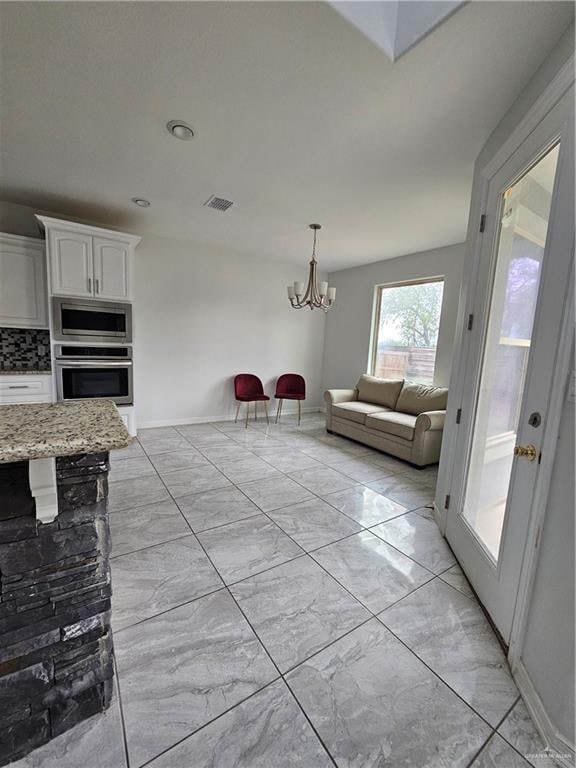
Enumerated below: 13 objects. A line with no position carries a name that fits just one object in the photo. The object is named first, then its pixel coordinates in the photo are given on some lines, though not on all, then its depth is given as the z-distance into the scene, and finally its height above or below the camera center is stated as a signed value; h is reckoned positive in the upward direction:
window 4.34 +0.27
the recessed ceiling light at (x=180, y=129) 1.98 +1.30
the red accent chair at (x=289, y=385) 5.39 -0.72
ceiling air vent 3.04 +1.31
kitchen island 0.88 -0.73
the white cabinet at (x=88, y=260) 3.14 +0.73
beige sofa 3.41 -0.82
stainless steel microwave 3.22 +0.12
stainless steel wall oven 3.25 -0.43
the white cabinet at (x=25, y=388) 2.97 -0.57
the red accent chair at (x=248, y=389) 4.77 -0.77
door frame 1.15 -0.07
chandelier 3.66 +0.59
